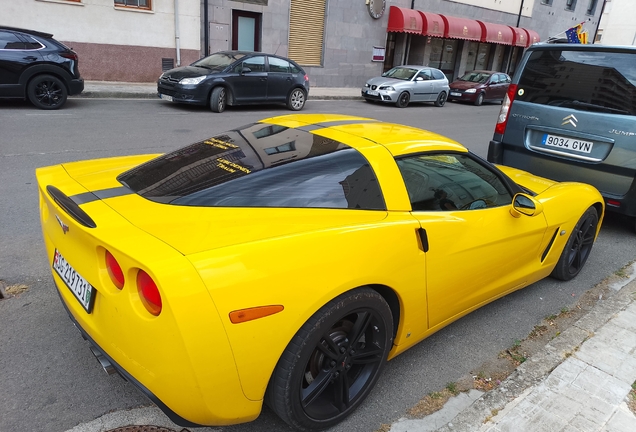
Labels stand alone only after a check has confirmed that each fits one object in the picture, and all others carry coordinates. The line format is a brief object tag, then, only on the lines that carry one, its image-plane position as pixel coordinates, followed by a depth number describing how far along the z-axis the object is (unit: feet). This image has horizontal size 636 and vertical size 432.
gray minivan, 16.42
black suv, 32.42
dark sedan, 39.19
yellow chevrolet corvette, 6.22
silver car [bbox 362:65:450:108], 56.13
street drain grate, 7.54
